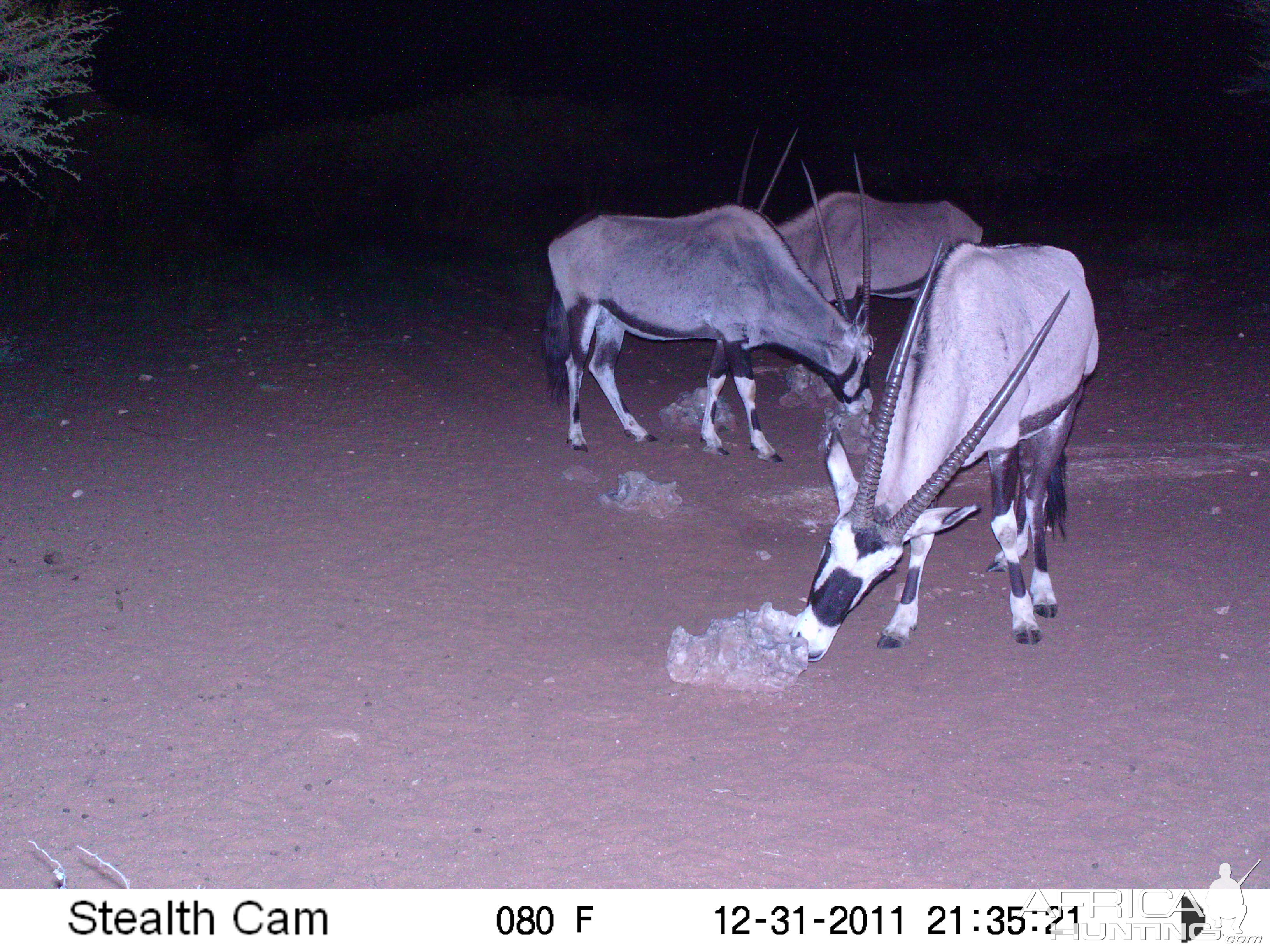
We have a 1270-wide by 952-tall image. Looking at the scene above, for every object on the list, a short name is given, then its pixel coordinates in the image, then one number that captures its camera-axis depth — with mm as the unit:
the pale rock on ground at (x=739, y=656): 4855
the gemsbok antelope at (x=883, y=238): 10648
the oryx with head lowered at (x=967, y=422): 4816
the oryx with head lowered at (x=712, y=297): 8484
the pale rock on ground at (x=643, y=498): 7105
